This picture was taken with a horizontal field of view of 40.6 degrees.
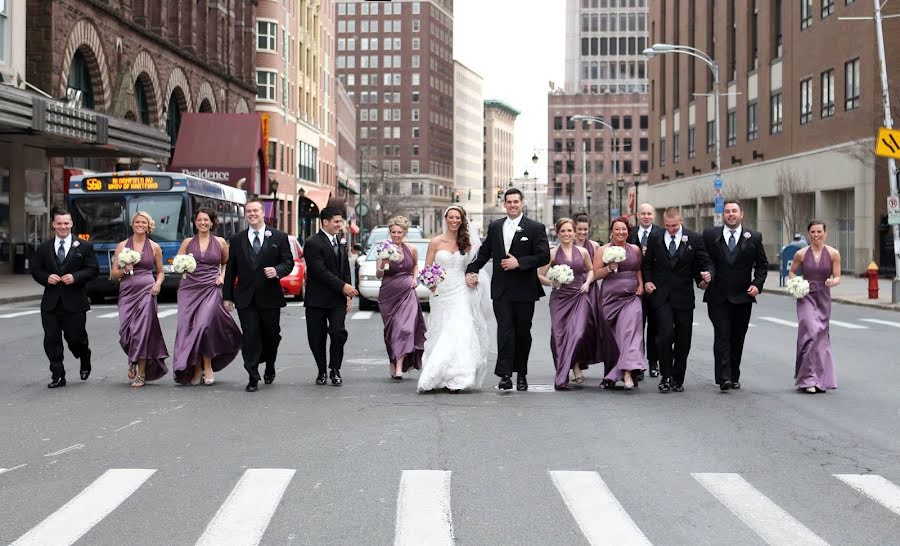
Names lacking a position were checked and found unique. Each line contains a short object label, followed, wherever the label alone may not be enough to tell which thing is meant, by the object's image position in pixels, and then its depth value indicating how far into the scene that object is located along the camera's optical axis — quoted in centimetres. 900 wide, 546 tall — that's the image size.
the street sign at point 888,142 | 2956
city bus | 3072
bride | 1291
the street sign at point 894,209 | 3095
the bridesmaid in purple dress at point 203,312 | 1342
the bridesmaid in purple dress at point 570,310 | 1319
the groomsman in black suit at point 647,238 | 1362
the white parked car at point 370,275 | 2742
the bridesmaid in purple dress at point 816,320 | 1311
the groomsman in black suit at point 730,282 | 1316
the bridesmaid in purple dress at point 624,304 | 1302
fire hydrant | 3253
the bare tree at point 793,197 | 4816
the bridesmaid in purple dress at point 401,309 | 1424
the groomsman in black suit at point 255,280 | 1323
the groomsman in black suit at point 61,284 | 1335
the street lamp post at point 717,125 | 4423
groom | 1283
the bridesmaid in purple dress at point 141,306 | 1341
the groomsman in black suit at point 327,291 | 1344
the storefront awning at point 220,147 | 5475
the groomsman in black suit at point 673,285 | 1311
